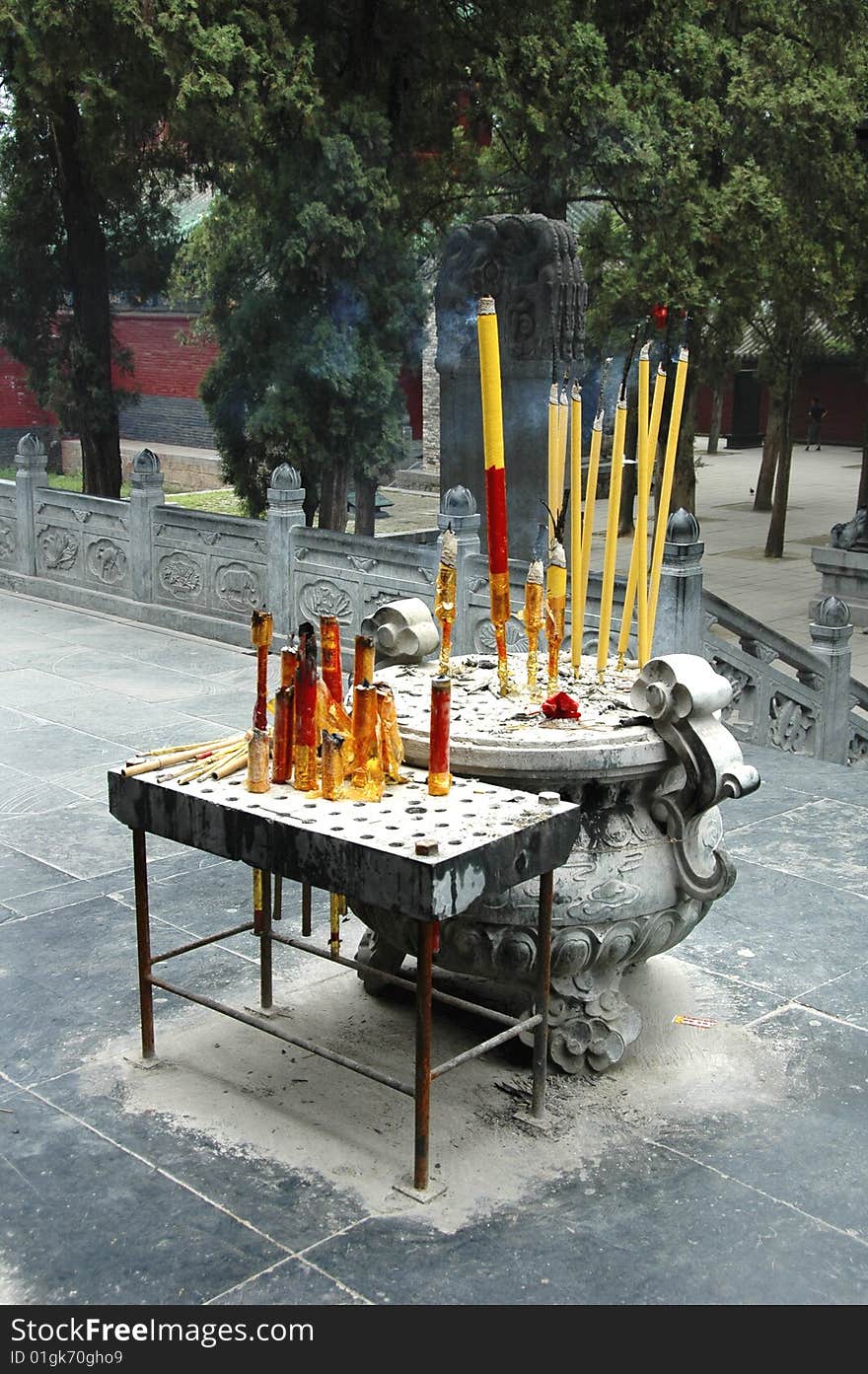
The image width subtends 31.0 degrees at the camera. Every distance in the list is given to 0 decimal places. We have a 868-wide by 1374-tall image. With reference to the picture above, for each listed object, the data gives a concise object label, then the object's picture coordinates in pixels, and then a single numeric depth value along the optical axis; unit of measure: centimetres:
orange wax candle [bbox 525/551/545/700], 542
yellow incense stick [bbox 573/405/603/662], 533
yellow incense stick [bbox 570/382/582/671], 531
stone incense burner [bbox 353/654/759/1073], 490
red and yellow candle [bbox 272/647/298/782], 484
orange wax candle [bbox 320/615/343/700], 496
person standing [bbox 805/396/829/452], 3941
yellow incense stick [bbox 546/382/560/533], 535
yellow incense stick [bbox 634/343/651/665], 526
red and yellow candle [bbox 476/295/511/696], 490
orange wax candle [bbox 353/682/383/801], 471
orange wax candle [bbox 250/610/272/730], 493
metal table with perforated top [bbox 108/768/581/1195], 420
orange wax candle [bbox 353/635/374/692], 494
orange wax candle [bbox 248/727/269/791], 471
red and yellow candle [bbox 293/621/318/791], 477
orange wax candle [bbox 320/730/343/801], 468
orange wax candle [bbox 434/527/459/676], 531
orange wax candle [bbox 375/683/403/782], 481
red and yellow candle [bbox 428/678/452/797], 462
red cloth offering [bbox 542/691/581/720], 512
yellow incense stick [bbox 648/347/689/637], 532
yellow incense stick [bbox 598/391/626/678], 535
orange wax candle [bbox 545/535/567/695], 542
